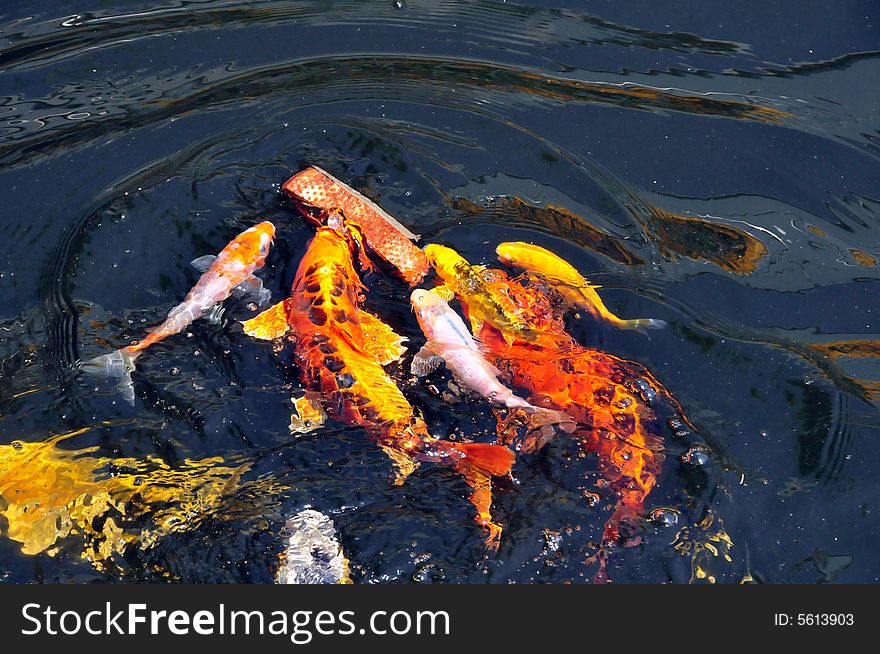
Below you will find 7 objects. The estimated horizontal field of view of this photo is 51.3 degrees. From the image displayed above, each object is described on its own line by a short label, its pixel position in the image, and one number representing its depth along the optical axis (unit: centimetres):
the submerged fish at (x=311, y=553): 566
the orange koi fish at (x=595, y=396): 595
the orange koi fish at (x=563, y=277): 684
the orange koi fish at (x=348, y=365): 593
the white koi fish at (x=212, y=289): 639
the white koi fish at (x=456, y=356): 629
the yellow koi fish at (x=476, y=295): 683
